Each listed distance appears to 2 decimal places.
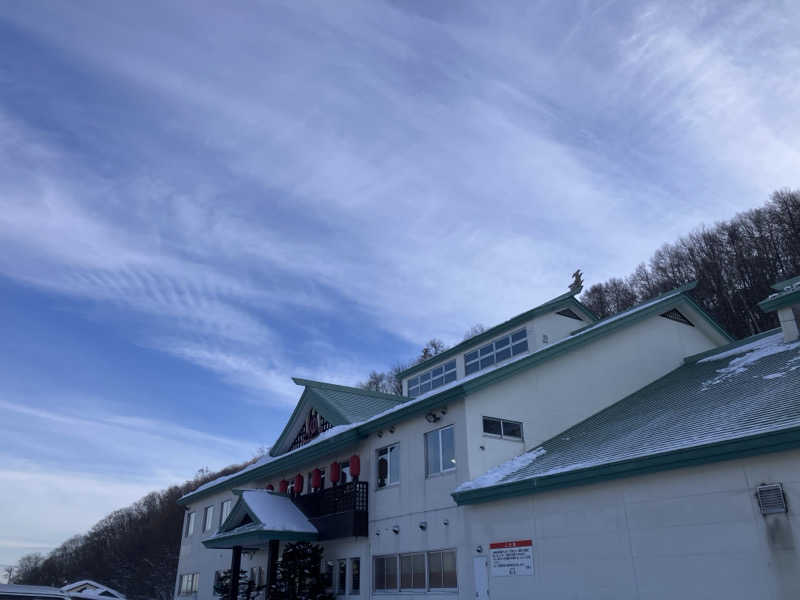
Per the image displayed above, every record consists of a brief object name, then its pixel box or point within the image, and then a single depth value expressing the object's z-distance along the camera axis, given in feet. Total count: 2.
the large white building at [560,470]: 34.30
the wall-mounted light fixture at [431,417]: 56.29
